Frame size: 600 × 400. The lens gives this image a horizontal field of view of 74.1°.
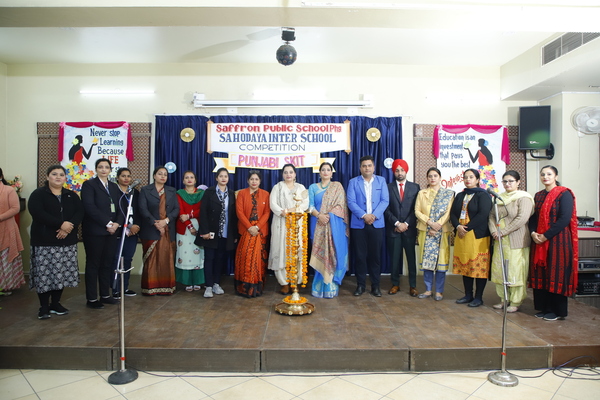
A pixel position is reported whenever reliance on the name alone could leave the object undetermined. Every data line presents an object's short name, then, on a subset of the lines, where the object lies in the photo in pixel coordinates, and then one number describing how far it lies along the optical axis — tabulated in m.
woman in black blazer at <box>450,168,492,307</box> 3.79
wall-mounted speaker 5.04
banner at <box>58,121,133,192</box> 5.21
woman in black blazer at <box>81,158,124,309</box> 3.78
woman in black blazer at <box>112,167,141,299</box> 4.16
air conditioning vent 3.97
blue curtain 5.23
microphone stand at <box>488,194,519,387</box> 2.64
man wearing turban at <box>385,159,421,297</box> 4.27
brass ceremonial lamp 3.57
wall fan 4.76
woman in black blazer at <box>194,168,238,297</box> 4.25
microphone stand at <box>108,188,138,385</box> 2.65
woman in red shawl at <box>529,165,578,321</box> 3.41
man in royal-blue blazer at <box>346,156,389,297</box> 4.21
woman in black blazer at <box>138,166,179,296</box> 4.21
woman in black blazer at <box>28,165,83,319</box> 3.43
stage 2.84
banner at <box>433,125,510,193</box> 5.29
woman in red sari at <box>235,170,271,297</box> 4.18
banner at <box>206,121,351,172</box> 5.21
